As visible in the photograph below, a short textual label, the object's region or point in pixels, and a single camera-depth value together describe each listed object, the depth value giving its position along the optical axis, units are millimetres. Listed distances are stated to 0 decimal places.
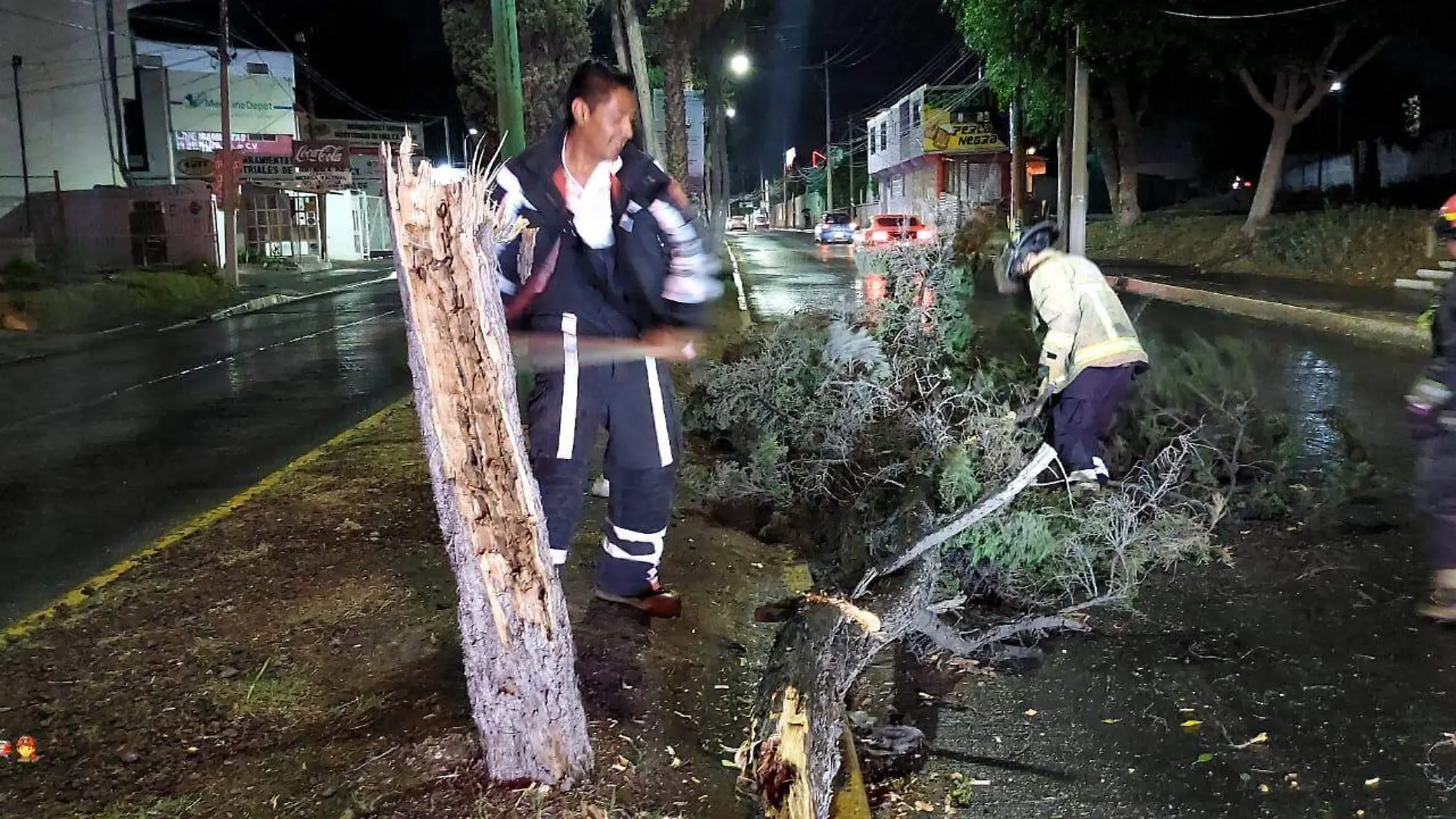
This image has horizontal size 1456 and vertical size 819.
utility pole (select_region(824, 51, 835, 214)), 58706
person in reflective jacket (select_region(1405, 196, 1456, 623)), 3957
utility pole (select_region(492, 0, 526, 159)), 7301
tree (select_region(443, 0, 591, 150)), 13100
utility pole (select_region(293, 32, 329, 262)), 38312
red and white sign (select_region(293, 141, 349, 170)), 34281
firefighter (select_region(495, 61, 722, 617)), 3238
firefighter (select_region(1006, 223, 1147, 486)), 5426
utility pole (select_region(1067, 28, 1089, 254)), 17141
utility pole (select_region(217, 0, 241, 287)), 23922
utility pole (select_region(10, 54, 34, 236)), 29828
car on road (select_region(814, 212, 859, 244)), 41062
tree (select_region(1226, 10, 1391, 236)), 21406
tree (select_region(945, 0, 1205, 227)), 21344
